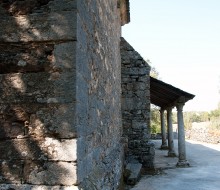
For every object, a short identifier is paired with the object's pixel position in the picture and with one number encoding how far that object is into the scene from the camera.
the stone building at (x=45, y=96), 2.58
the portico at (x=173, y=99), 10.16
